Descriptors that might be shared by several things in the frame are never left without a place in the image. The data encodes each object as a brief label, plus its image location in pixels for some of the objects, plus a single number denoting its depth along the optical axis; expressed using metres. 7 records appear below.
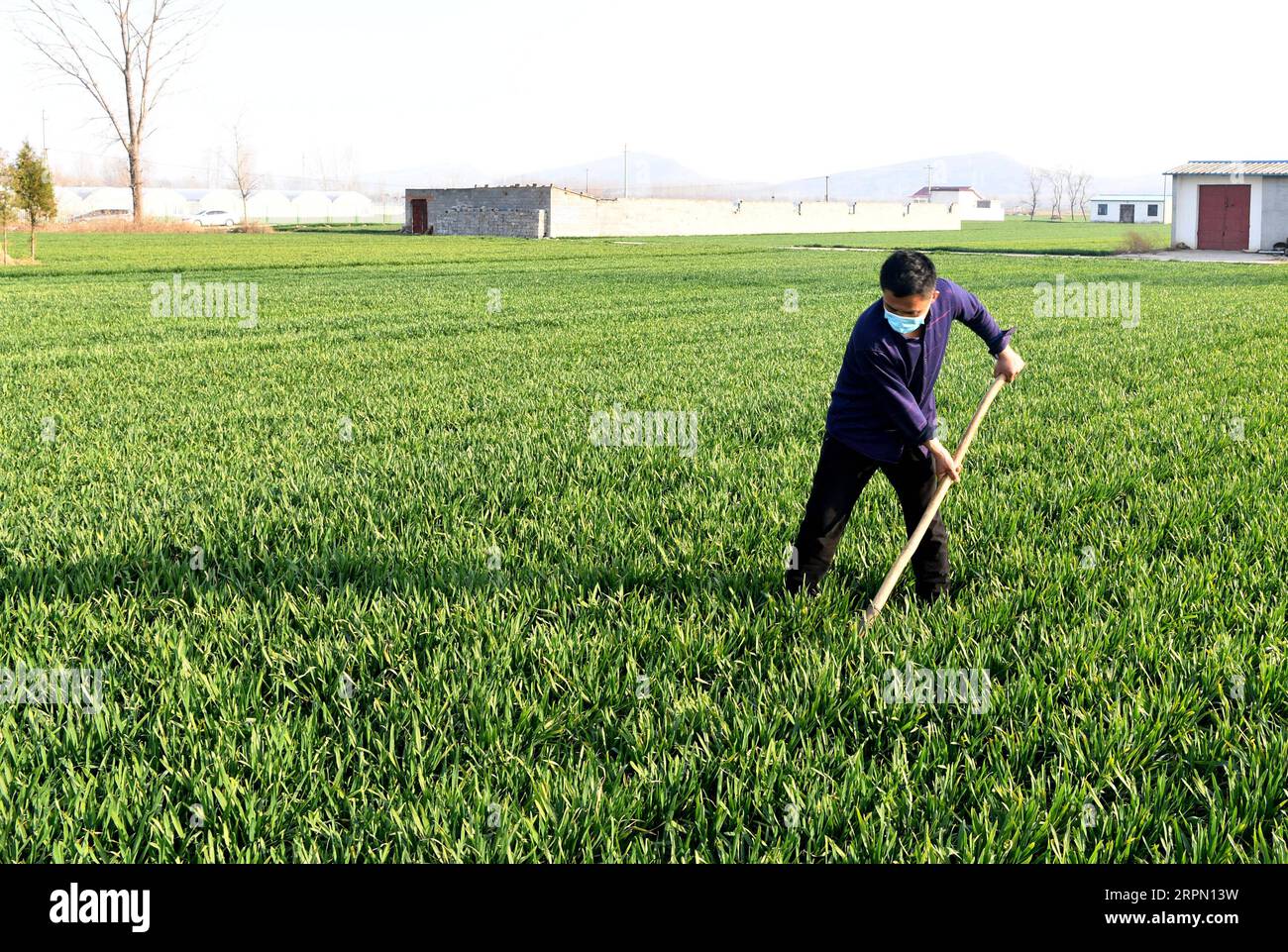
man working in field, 3.97
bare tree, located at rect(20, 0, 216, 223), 60.53
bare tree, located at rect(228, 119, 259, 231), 105.06
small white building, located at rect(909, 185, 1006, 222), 115.10
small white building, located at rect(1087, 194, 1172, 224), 104.94
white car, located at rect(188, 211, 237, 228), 87.31
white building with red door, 38.44
